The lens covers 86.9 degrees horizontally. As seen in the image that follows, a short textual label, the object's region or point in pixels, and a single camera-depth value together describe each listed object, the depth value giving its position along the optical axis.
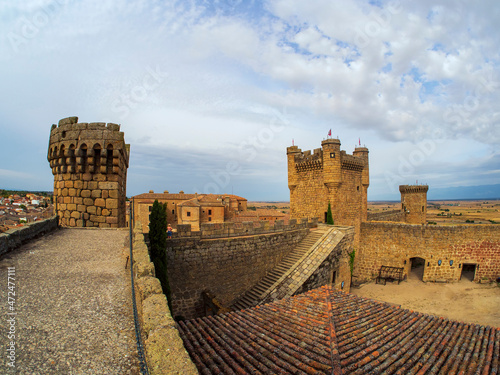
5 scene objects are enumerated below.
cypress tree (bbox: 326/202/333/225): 19.14
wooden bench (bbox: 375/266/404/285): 19.95
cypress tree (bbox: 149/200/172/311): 9.56
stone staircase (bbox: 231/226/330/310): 12.25
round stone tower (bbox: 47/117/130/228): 8.67
